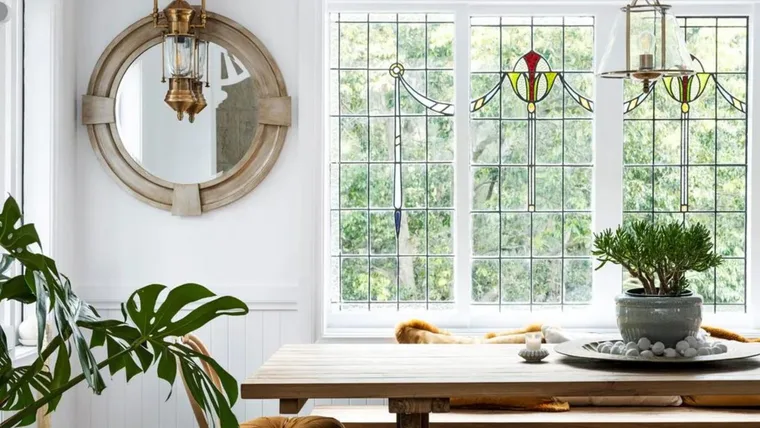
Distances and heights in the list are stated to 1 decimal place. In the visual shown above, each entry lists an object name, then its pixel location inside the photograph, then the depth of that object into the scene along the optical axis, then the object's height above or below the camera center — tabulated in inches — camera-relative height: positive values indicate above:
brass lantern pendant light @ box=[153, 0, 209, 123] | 164.9 +27.5
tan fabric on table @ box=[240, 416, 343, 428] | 104.5 -24.5
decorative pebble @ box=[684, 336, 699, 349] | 119.5 -15.7
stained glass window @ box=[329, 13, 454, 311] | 183.2 +10.5
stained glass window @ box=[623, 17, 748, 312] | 182.2 +12.8
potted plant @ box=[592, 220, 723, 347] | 117.0 -7.3
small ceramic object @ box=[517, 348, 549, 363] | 123.0 -17.9
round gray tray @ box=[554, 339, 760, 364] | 116.6 -17.6
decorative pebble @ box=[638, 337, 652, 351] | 119.8 -16.0
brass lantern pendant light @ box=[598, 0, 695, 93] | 113.0 +20.1
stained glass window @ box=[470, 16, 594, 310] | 182.5 +11.1
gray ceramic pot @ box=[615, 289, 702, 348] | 118.4 -12.5
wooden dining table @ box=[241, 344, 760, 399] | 108.7 -19.0
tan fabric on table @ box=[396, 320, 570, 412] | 151.7 -21.4
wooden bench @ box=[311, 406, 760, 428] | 144.9 -31.1
